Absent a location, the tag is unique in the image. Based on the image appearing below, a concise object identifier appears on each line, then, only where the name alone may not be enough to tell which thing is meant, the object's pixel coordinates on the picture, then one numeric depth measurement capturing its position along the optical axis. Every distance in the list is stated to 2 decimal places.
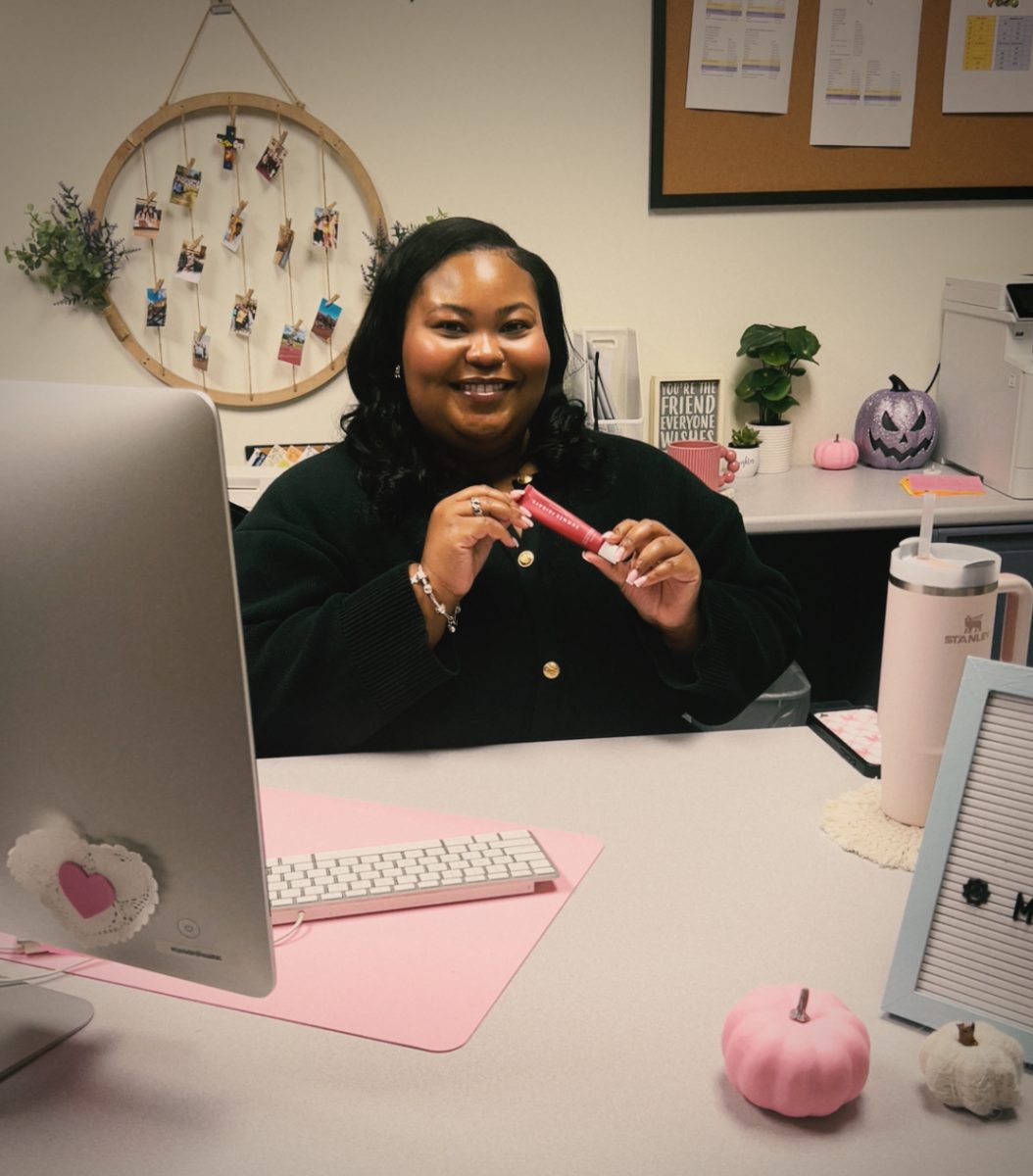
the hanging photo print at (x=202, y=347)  2.73
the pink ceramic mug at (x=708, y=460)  2.56
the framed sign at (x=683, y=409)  2.81
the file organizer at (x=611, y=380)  2.49
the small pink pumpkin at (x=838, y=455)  2.82
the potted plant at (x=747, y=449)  2.77
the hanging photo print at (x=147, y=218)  2.64
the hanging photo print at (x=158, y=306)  2.69
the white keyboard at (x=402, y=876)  1.00
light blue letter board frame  0.82
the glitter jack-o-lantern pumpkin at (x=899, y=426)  2.76
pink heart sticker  0.78
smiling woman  1.37
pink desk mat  0.87
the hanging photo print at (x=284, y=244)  2.67
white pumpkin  0.74
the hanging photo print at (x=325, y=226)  2.66
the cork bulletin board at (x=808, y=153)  2.65
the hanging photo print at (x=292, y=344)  2.73
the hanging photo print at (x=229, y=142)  2.61
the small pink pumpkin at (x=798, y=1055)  0.74
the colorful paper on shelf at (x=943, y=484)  2.55
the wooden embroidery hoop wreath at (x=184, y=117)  2.58
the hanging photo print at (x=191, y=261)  2.67
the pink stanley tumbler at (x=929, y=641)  1.03
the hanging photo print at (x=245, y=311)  2.71
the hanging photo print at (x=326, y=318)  2.72
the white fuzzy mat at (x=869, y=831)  1.07
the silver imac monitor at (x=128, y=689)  0.69
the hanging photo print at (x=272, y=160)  2.62
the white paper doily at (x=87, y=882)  0.77
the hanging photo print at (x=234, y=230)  2.66
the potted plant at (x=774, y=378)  2.75
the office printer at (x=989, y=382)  2.49
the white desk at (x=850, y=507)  2.37
